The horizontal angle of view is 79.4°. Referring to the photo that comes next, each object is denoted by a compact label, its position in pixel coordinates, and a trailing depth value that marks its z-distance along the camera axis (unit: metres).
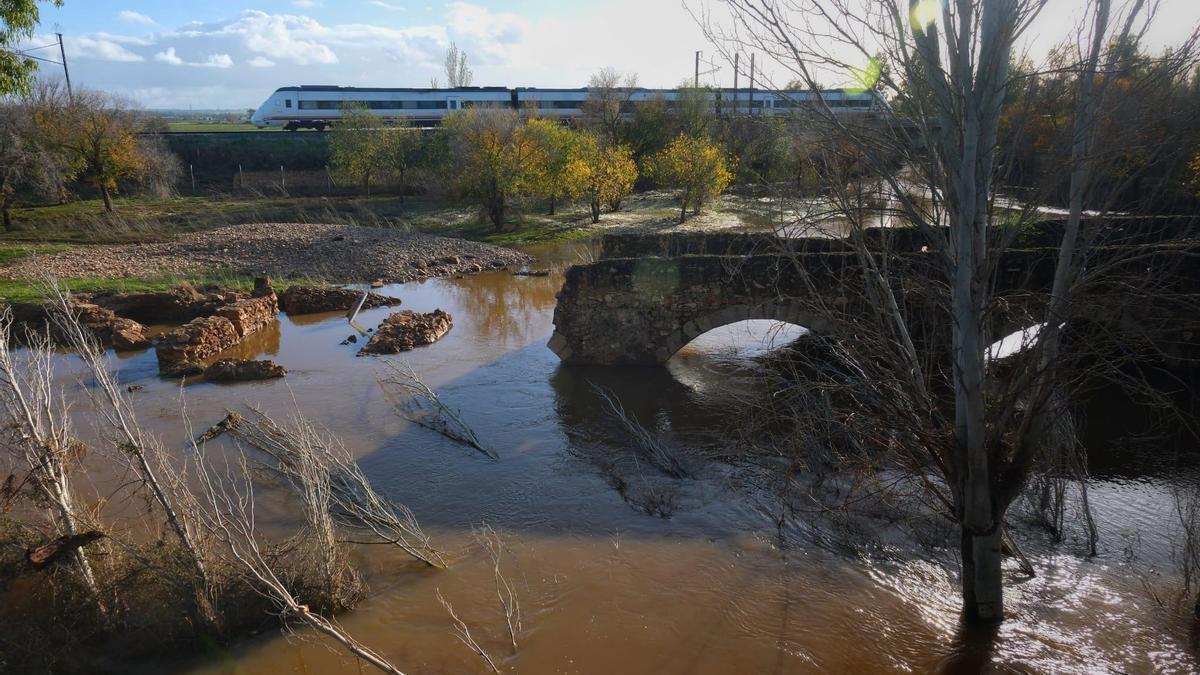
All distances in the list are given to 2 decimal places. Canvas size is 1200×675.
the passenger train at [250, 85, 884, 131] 45.47
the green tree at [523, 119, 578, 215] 34.88
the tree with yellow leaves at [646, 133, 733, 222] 34.34
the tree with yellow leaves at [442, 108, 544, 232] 33.09
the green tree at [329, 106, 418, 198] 39.88
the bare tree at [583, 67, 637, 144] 44.50
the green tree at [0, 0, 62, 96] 9.71
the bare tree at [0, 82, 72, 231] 28.27
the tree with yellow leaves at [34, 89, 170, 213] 33.22
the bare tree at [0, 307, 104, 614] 5.82
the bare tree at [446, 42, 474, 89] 69.44
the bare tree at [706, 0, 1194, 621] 4.83
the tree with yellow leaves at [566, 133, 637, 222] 34.75
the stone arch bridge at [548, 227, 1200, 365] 12.40
